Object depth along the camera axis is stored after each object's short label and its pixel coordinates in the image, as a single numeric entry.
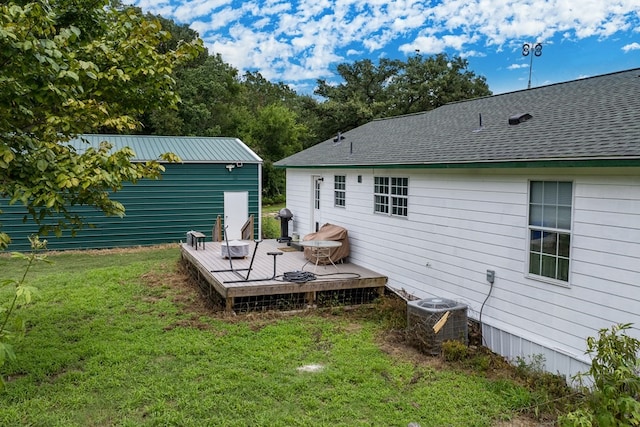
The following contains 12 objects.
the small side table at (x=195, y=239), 11.10
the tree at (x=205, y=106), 27.54
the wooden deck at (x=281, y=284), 7.64
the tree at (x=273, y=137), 30.38
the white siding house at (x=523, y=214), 4.76
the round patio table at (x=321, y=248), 8.84
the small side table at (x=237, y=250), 9.76
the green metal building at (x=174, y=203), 13.89
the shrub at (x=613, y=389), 3.21
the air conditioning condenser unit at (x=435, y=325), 5.99
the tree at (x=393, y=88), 30.66
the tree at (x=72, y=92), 4.07
